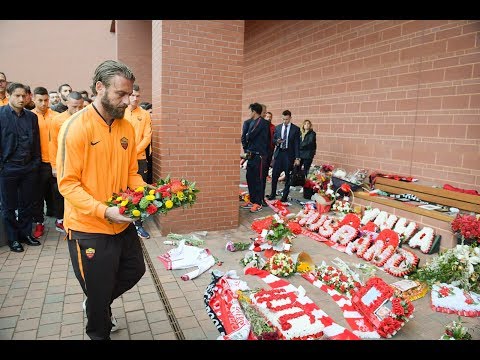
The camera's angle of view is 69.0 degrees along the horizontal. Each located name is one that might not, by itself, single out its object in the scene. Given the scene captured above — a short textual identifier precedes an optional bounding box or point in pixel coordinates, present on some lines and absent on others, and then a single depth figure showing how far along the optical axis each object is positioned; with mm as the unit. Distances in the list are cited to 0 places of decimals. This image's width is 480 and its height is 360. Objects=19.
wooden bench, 5596
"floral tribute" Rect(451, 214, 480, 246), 4828
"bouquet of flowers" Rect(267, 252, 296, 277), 4488
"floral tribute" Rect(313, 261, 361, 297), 4125
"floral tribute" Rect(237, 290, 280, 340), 2951
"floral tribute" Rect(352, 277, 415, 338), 3227
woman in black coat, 9227
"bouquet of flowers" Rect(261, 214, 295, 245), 4984
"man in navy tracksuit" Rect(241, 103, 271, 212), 7879
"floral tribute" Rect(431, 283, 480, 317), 3730
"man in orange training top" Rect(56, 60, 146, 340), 2309
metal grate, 3281
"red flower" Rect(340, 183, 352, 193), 7090
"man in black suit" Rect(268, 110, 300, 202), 8344
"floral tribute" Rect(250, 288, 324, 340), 2982
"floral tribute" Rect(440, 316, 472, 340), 3131
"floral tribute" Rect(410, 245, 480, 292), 4203
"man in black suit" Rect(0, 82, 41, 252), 5008
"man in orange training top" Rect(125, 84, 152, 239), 5926
